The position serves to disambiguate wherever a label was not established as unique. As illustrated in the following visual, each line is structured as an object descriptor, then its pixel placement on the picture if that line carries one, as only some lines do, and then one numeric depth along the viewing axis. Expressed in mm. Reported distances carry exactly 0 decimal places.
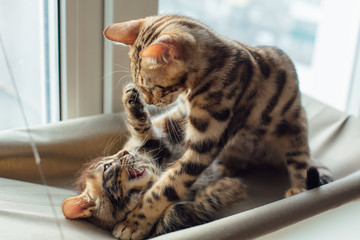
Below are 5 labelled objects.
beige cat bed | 905
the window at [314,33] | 1388
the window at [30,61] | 929
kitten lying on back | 967
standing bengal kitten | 959
